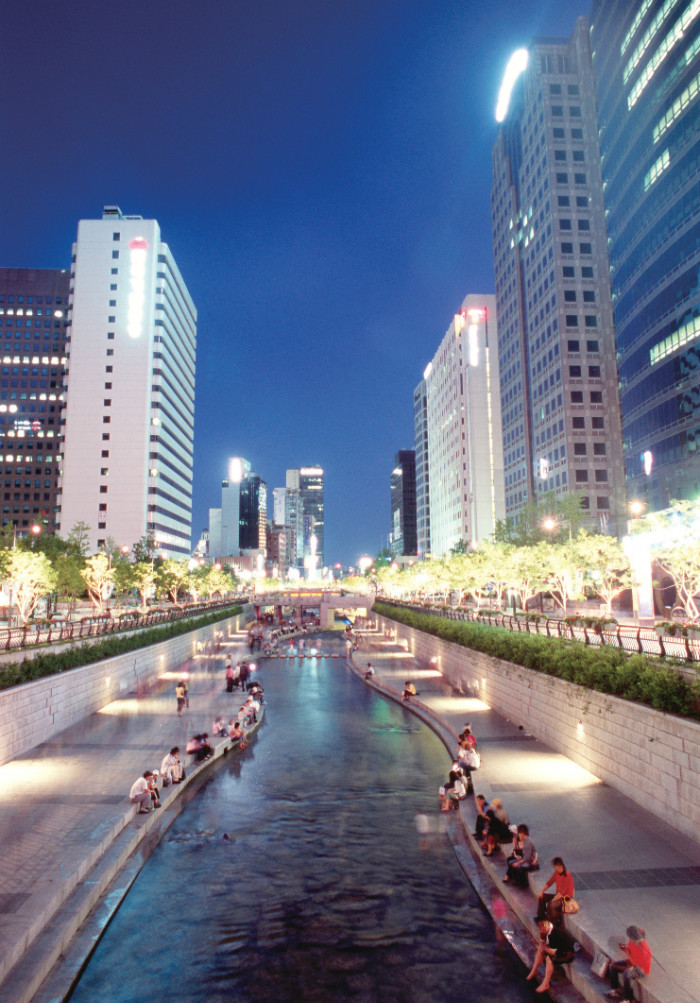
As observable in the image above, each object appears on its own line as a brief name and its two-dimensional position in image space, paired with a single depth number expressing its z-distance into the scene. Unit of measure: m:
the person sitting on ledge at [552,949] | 10.79
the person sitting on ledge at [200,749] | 25.41
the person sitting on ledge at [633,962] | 9.52
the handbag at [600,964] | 10.12
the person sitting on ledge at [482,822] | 16.67
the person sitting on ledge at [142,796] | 18.62
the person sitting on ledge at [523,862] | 13.81
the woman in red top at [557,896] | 11.36
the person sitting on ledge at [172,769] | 21.78
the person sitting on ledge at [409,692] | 38.91
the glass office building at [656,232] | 59.41
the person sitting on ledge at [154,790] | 19.30
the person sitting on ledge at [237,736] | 28.90
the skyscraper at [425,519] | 192.50
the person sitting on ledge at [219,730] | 29.42
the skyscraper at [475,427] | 138.88
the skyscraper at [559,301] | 92.88
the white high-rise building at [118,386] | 121.50
